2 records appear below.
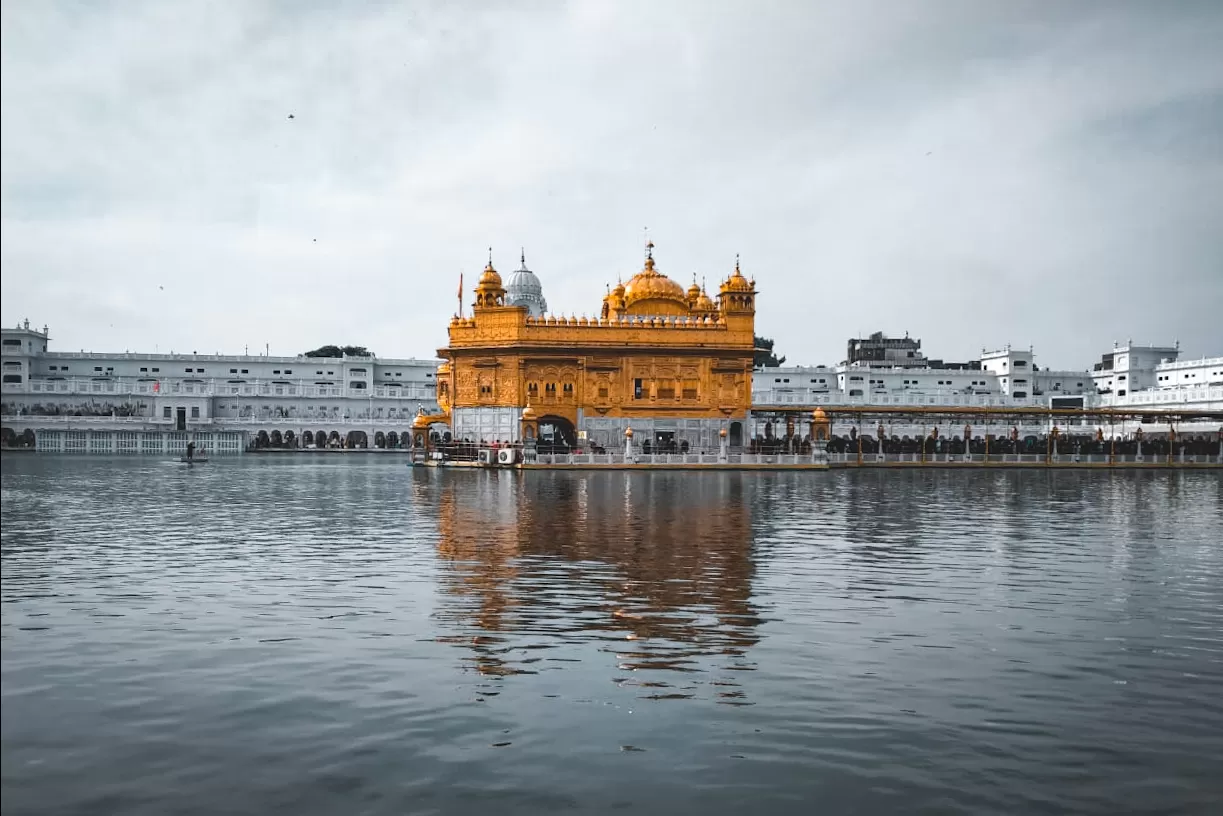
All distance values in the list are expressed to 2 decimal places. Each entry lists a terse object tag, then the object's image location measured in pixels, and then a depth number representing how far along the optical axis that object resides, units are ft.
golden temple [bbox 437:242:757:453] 207.31
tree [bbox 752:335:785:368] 492.95
